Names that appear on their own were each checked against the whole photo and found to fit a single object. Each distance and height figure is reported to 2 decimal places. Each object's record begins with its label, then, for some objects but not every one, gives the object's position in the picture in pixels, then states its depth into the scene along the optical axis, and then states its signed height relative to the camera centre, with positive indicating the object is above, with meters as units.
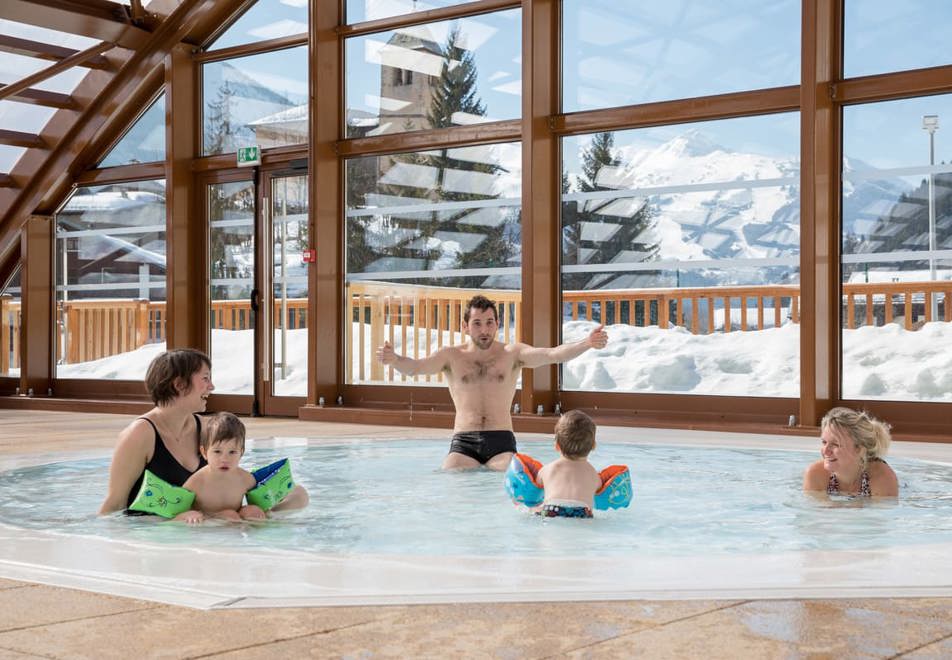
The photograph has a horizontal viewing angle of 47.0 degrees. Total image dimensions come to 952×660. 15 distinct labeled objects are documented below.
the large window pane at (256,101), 9.84 +2.12
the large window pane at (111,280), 10.77 +0.51
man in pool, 5.45 -0.27
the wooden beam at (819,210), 7.00 +0.76
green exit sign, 9.86 +1.57
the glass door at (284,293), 9.72 +0.32
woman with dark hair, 3.70 -0.35
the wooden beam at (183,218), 10.27 +1.06
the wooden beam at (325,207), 9.30 +1.05
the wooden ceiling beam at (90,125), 10.34 +2.06
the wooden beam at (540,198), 8.21 +0.98
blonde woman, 4.00 -0.50
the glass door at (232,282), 10.09 +0.44
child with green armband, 3.59 -0.50
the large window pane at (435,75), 8.68 +2.11
